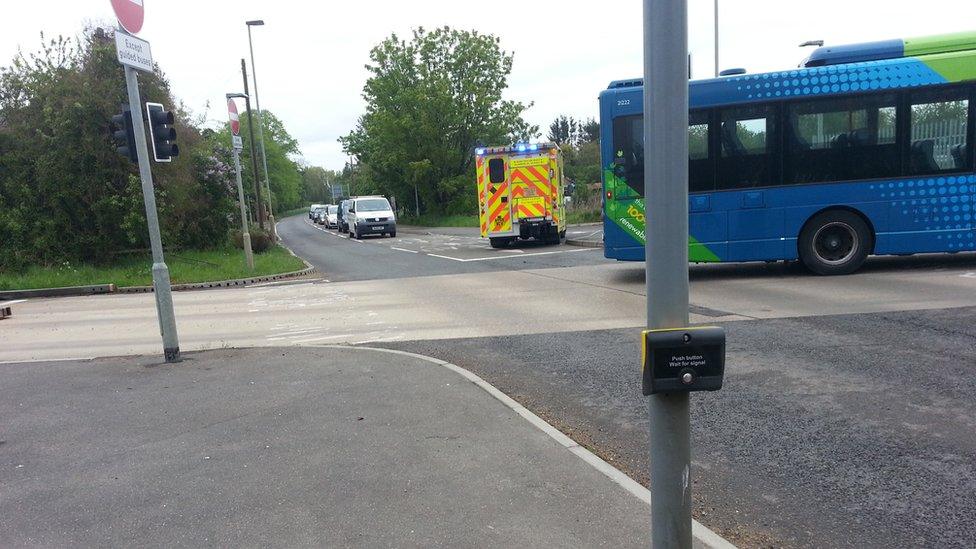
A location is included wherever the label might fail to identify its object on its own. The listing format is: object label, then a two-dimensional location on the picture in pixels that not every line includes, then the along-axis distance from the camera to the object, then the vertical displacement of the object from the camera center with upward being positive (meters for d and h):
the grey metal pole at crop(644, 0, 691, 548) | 2.23 -0.02
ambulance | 21.06 -0.14
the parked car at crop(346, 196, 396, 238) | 34.59 -1.08
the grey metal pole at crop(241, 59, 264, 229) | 27.81 +1.74
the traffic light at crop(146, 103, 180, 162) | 8.54 +0.99
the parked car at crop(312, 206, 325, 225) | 61.98 -1.52
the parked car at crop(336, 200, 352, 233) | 40.67 -1.08
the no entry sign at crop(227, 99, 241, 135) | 18.32 +2.55
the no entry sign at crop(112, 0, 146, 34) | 7.19 +2.17
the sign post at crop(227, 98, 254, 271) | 18.36 +1.88
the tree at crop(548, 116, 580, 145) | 108.55 +8.90
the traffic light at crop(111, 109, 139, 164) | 7.96 +0.91
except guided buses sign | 7.27 +1.79
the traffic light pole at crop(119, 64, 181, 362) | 7.74 -0.55
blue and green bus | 11.12 +0.24
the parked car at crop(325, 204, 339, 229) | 50.31 -1.34
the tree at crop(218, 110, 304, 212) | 83.00 +5.22
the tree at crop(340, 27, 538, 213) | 46.56 +5.78
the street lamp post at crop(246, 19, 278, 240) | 34.53 +8.20
